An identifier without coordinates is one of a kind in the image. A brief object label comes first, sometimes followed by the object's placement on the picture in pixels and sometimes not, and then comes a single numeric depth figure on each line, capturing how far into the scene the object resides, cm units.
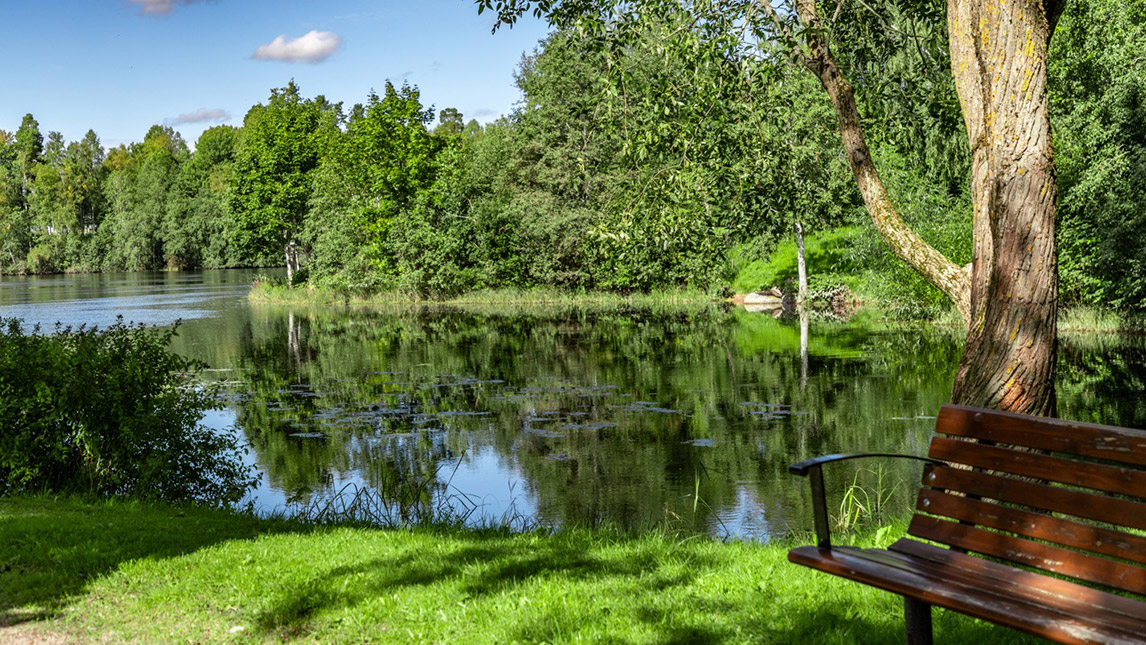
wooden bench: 321
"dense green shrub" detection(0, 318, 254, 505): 925
